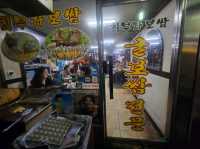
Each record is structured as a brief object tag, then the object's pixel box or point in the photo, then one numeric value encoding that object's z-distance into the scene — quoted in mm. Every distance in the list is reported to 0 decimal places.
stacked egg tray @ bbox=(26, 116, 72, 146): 712
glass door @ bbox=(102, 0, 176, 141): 1555
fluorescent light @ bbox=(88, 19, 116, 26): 1506
